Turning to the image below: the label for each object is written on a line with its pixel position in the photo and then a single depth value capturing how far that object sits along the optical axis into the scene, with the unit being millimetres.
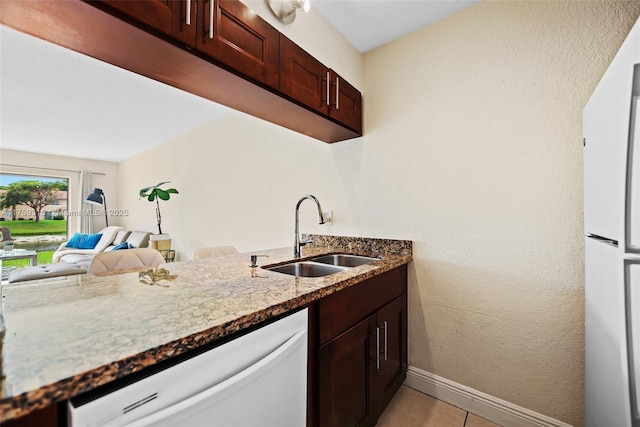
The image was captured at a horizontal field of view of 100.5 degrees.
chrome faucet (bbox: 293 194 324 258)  1850
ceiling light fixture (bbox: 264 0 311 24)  1361
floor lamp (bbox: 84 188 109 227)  4982
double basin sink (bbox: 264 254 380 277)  1644
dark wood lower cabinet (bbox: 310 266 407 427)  1082
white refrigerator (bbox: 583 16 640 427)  772
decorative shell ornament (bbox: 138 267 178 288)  1098
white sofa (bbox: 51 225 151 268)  4484
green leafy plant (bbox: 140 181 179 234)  3994
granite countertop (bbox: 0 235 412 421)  477
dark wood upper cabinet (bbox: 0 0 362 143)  864
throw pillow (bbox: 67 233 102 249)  5426
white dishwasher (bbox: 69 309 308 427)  528
